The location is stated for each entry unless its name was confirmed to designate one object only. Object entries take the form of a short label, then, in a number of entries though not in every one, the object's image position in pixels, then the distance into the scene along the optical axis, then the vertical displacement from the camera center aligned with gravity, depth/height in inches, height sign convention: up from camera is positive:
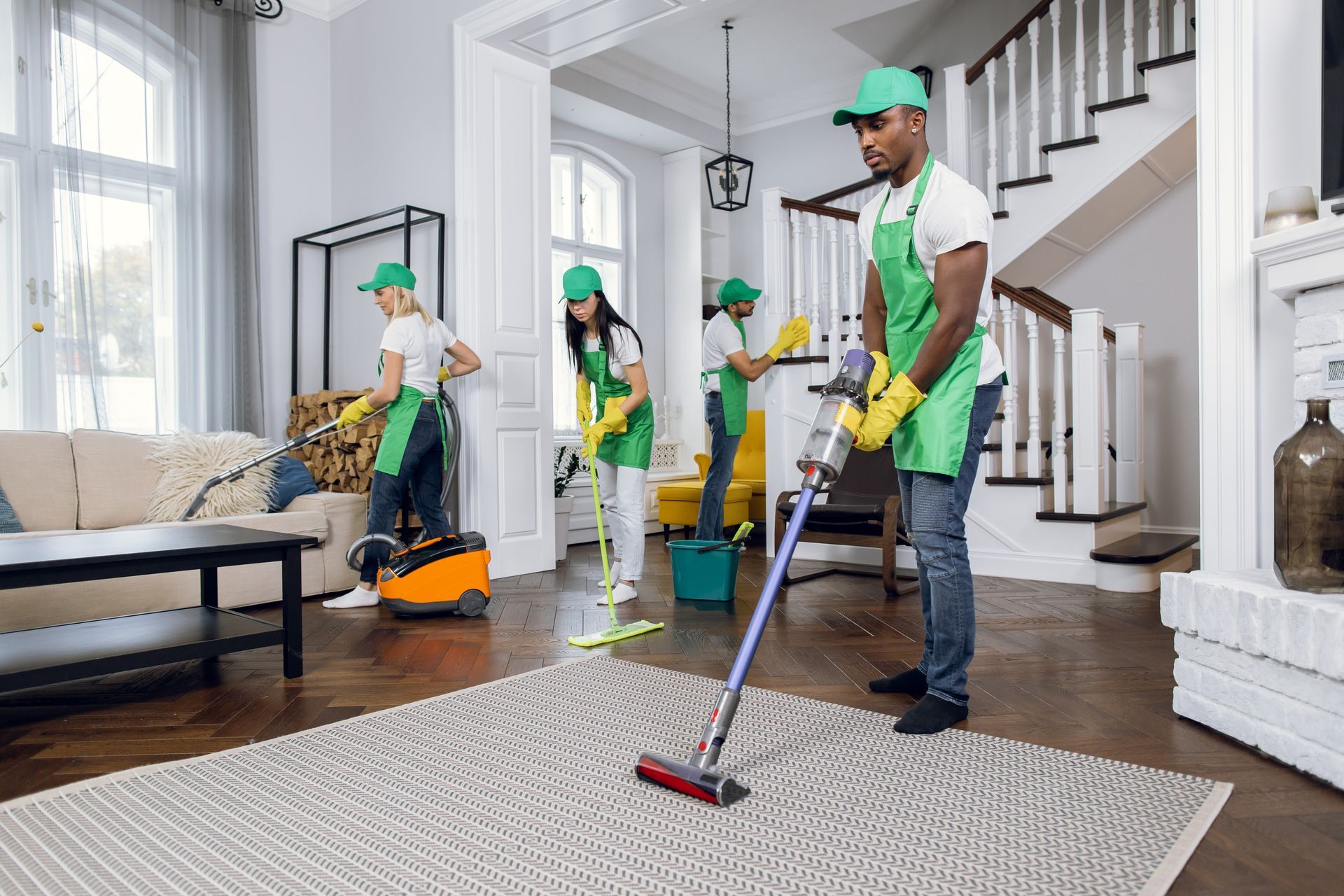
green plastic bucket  140.2 -22.1
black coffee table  82.5 -20.6
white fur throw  145.2 -6.0
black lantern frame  233.3 +70.2
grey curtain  162.1 +44.4
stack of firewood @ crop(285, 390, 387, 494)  170.9 -2.3
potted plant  188.1 -15.6
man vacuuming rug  74.2 +7.0
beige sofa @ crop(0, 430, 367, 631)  127.3 -11.4
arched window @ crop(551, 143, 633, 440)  261.4 +62.9
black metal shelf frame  188.9 +31.3
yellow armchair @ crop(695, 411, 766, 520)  238.4 -7.3
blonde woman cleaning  140.9 +4.4
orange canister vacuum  130.5 -20.9
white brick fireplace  66.0 -16.8
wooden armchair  153.0 -14.6
